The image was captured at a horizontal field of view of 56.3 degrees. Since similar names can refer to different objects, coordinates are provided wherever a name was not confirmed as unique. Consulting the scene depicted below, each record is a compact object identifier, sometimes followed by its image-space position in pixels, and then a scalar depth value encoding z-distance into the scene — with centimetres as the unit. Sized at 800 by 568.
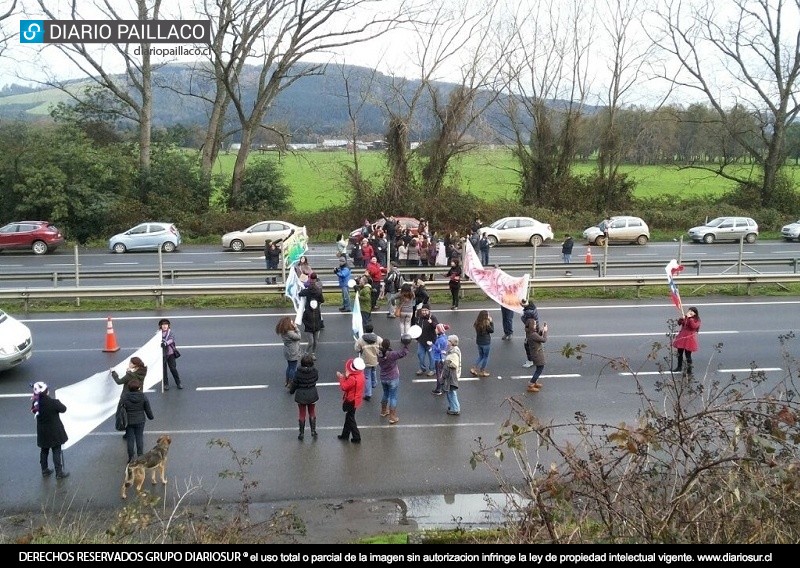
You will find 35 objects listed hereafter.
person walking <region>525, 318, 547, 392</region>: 1313
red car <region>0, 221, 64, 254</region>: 3181
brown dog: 938
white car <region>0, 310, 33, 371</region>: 1394
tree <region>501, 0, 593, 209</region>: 4209
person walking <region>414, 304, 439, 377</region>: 1415
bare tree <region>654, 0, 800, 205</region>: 4062
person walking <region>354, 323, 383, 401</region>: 1267
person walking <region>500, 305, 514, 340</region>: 1694
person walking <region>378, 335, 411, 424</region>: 1186
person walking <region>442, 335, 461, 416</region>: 1211
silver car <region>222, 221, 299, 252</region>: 3266
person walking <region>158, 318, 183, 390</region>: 1318
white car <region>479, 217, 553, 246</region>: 3406
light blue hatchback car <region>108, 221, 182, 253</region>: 3209
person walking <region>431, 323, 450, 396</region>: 1341
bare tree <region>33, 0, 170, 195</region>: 3441
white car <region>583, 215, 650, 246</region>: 3456
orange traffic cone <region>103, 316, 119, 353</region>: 1602
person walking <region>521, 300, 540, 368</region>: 1400
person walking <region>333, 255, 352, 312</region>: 1931
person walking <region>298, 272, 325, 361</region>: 1533
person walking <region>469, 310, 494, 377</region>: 1382
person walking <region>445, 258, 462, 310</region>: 1969
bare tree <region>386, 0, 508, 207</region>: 3947
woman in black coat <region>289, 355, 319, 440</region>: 1102
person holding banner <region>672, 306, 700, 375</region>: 1383
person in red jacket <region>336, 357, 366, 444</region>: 1101
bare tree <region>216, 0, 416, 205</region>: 3628
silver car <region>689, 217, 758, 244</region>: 3538
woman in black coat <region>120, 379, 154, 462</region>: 1020
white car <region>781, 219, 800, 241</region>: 3574
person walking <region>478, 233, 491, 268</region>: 2527
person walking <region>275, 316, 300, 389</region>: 1313
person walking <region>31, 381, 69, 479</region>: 995
